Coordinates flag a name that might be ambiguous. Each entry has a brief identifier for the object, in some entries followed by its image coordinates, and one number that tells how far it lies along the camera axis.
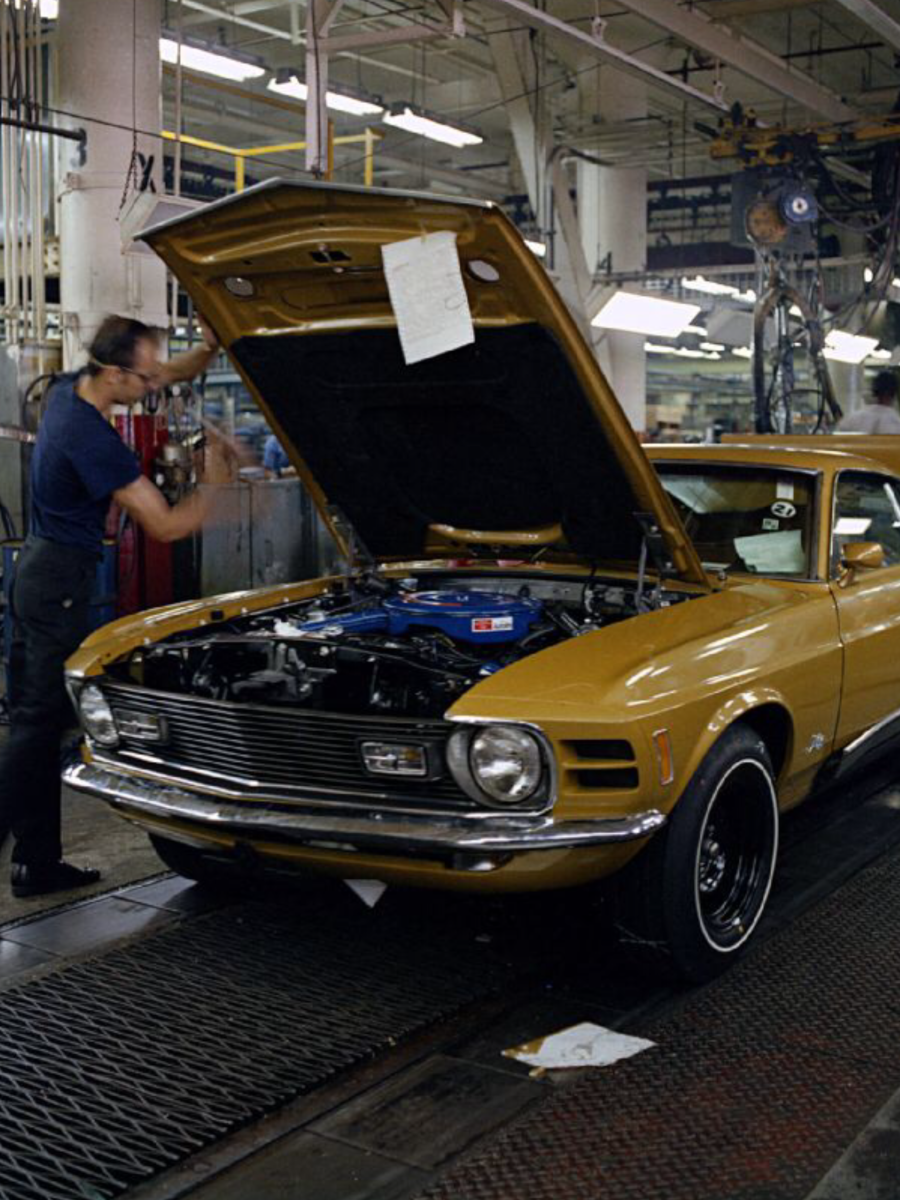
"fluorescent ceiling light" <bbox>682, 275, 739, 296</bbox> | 19.48
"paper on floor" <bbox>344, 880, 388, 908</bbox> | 3.64
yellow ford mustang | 3.33
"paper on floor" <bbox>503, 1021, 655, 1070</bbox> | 3.26
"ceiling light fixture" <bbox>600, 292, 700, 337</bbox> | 13.72
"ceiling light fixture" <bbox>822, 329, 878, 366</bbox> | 17.42
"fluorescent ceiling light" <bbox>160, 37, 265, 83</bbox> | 10.47
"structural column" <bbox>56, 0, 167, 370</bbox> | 8.84
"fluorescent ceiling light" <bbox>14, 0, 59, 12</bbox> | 9.65
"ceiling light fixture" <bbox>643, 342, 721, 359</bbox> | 24.11
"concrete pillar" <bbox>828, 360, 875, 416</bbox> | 22.97
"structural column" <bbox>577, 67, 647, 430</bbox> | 15.01
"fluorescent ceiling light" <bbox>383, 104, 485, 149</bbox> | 12.52
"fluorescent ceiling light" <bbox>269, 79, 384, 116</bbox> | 11.55
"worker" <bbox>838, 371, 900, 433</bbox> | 9.59
